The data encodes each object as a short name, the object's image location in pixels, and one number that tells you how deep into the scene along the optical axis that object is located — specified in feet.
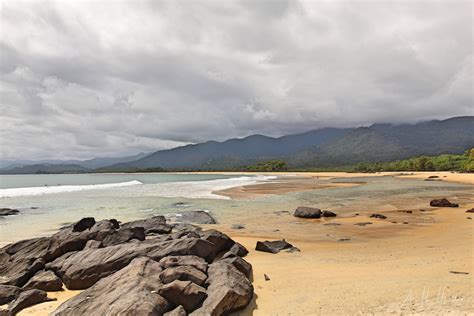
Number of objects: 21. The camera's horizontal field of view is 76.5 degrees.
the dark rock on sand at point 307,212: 88.69
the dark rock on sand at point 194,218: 86.58
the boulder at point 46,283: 37.78
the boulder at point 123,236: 54.29
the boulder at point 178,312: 26.16
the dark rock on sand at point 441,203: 100.41
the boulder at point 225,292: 27.73
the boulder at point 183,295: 28.12
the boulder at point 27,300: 31.84
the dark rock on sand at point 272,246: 54.29
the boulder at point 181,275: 31.24
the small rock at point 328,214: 90.36
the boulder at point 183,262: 35.36
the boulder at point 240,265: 38.84
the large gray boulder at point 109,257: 38.19
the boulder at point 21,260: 40.04
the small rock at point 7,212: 115.48
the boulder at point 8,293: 34.55
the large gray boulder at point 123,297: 25.50
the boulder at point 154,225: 71.87
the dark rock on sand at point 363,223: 76.48
